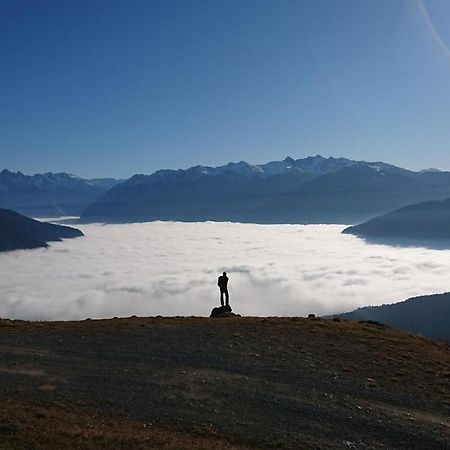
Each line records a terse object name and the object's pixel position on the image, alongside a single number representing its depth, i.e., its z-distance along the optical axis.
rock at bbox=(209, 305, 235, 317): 33.00
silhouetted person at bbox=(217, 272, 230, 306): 35.06
